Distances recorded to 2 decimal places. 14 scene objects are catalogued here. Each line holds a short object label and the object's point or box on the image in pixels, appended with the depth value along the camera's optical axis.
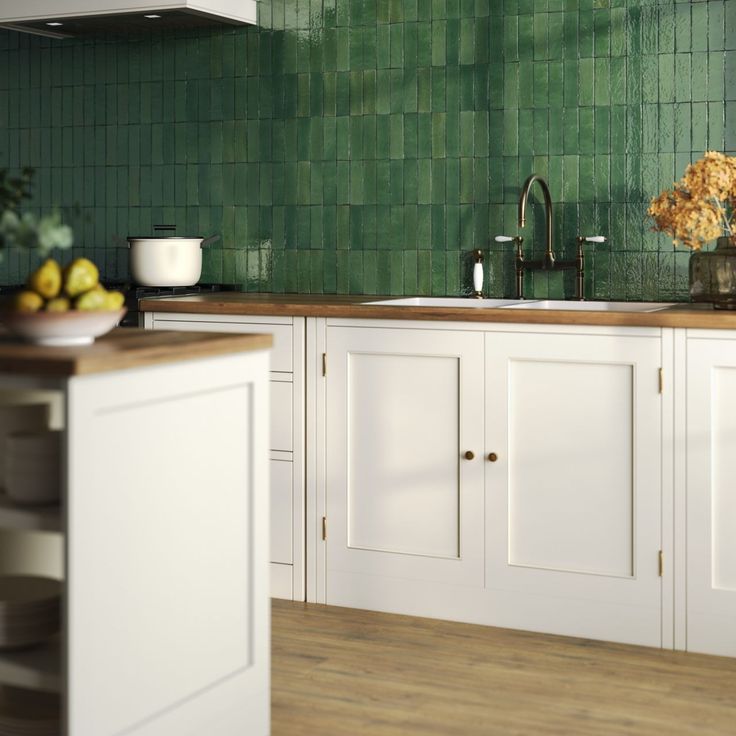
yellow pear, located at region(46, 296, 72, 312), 2.36
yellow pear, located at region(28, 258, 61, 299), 2.38
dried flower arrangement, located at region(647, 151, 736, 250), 3.37
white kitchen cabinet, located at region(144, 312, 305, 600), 3.86
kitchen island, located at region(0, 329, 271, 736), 2.19
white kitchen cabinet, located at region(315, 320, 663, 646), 3.45
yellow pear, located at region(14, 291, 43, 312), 2.35
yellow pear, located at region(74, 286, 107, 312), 2.40
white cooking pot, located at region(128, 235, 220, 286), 4.38
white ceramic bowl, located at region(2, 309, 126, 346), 2.33
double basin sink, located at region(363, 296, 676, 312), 3.97
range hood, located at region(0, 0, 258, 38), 4.28
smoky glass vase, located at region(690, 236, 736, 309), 3.46
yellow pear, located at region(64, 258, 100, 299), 2.41
